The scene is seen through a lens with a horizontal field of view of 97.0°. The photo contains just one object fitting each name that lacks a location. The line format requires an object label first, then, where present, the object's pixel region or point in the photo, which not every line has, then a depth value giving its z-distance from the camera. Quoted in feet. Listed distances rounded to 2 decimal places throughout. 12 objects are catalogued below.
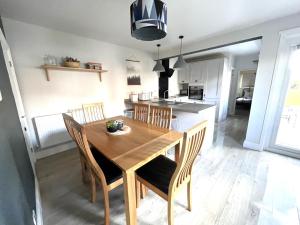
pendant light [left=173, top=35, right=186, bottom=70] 9.48
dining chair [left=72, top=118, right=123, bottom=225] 3.78
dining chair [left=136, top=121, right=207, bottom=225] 3.35
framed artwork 12.37
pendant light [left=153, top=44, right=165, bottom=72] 10.57
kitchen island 8.01
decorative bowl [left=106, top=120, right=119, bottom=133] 5.45
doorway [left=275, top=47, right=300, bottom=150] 7.41
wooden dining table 3.40
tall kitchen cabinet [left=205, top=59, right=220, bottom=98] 14.61
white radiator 7.95
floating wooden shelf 7.75
